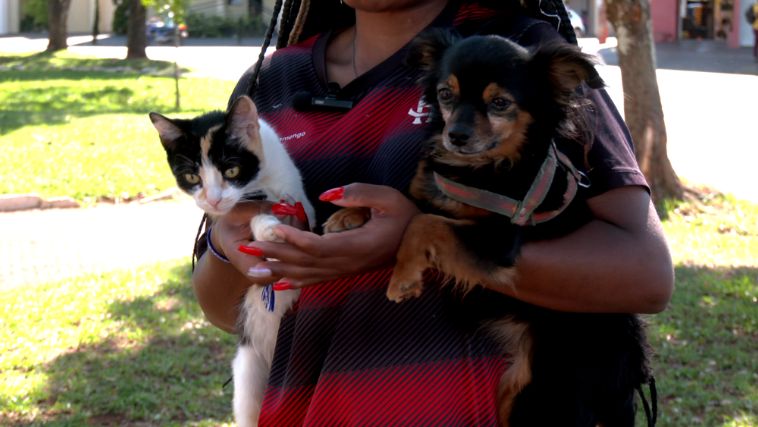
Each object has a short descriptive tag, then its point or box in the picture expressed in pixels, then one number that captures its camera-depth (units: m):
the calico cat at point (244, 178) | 2.62
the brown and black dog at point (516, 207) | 2.33
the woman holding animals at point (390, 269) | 2.22
